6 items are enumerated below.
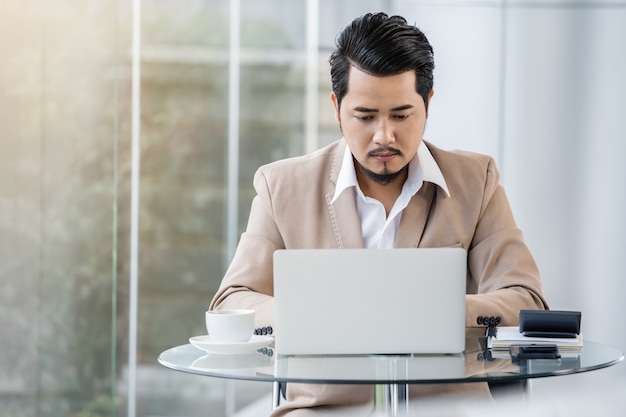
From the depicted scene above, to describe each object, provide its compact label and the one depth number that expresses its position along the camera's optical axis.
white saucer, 3.19
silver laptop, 3.06
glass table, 2.92
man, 3.62
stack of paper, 3.20
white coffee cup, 3.22
